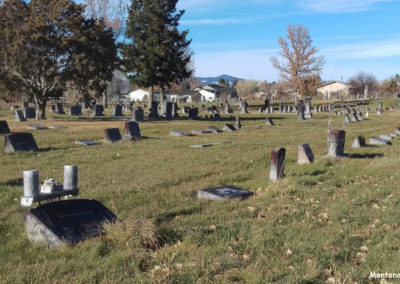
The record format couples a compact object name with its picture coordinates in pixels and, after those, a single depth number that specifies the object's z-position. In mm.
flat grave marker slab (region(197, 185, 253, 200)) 7683
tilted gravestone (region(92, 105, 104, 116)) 36100
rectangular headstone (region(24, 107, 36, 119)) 30328
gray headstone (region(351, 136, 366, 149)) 15988
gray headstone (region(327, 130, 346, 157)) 12981
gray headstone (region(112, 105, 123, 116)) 36781
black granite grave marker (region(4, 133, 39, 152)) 13531
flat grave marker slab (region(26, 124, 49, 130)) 21641
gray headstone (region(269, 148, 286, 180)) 9453
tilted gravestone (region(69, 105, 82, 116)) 37781
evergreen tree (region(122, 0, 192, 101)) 41812
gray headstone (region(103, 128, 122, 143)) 17094
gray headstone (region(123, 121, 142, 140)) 17688
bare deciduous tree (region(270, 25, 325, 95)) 63156
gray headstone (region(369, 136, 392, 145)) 17062
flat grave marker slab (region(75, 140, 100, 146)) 16195
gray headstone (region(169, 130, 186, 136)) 20359
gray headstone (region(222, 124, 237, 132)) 23502
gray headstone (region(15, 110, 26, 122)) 27328
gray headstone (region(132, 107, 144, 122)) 29844
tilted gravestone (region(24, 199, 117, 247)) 4934
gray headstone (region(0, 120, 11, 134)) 18625
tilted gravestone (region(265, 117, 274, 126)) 27719
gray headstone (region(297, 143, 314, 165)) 11820
